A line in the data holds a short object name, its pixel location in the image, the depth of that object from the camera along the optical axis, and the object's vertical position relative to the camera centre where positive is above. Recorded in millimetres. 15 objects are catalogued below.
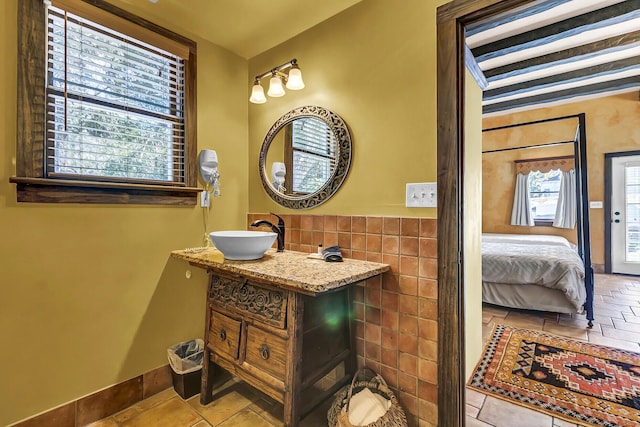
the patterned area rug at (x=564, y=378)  1676 -1130
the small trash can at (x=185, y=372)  1777 -965
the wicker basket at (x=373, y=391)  1368 -960
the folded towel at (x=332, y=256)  1631 -242
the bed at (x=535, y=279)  2838 -691
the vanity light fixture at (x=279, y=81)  1831 +854
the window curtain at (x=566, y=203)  4988 +120
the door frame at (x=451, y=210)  1369 +6
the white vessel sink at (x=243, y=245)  1539 -170
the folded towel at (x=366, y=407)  1394 -963
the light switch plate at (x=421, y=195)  1436 +82
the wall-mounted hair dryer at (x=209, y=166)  2010 +326
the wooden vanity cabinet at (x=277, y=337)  1334 -639
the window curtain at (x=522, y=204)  5367 +120
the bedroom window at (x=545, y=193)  5035 +312
